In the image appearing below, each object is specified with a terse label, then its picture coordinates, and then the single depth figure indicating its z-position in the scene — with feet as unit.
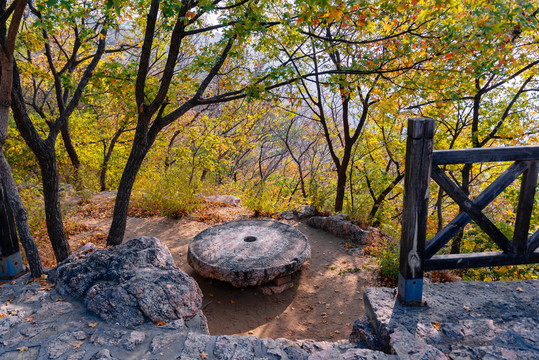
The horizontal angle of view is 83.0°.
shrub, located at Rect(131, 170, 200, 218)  24.34
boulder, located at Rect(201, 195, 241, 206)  29.17
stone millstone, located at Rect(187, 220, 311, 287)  14.73
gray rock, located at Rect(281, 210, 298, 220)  25.19
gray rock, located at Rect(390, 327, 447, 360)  6.54
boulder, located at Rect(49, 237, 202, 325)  8.22
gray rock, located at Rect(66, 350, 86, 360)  6.48
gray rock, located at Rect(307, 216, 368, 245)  20.93
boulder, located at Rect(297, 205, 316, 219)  25.40
